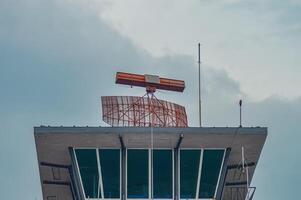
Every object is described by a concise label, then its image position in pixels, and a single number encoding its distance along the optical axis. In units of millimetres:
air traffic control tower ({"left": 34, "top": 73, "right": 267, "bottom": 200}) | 112625
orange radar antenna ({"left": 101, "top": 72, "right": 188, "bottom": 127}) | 118062
